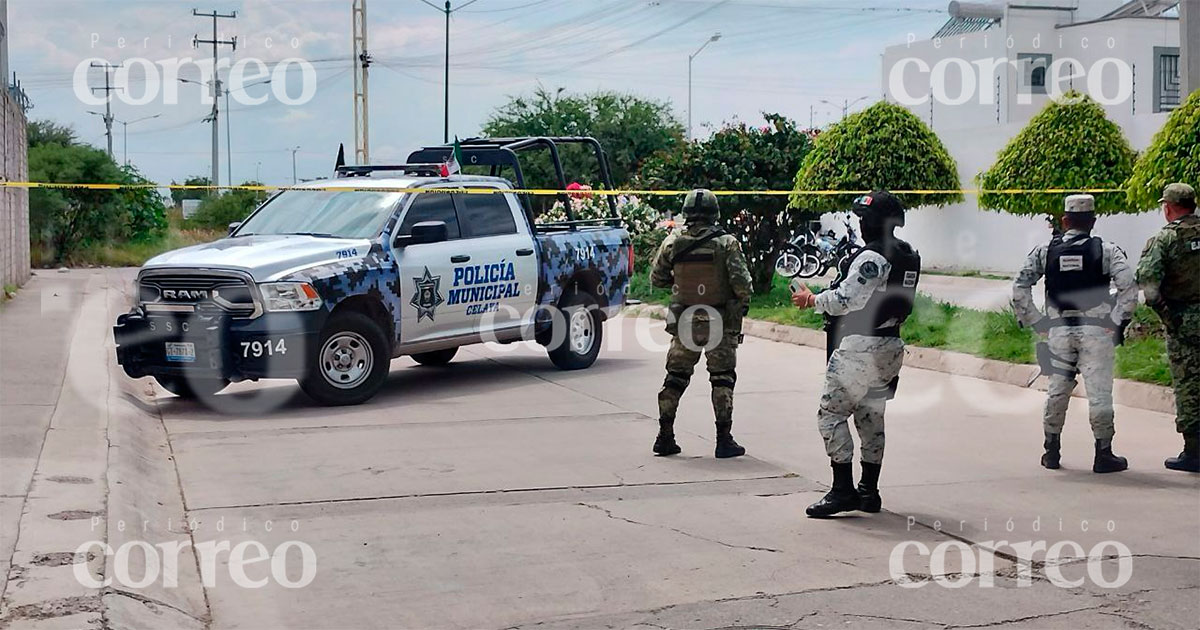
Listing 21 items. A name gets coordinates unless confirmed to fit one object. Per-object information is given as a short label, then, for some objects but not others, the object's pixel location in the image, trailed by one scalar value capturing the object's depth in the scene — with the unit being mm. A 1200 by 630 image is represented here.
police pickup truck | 10477
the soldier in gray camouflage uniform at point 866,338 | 7078
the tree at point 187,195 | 81625
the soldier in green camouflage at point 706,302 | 8789
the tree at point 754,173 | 19969
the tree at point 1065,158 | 15305
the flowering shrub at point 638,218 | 22594
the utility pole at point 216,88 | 66656
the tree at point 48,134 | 46625
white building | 43656
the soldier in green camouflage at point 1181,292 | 8375
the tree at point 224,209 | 53431
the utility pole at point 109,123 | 93375
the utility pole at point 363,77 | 43375
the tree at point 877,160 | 17719
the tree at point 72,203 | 36062
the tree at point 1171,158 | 11719
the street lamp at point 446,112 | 46347
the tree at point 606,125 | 48469
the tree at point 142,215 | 42906
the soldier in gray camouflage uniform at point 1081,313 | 8359
